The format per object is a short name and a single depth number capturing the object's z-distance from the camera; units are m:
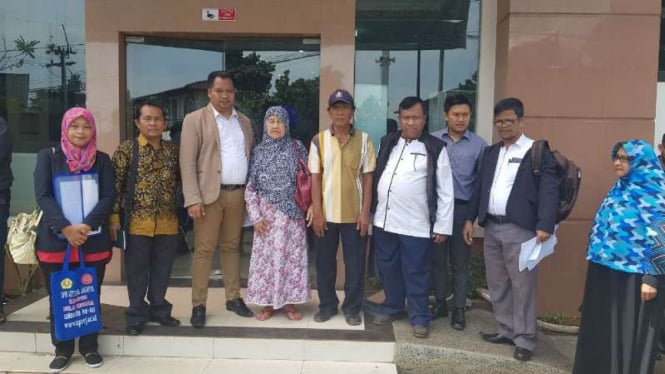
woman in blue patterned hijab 3.18
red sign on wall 5.18
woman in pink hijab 3.51
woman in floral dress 4.12
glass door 5.51
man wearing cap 4.10
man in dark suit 3.65
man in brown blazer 3.98
